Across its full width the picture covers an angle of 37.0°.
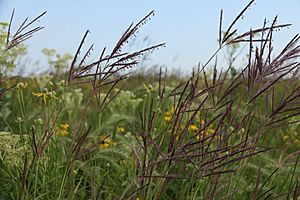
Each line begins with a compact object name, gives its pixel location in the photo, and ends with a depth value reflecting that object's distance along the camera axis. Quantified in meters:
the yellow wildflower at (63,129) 2.60
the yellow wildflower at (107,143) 2.52
